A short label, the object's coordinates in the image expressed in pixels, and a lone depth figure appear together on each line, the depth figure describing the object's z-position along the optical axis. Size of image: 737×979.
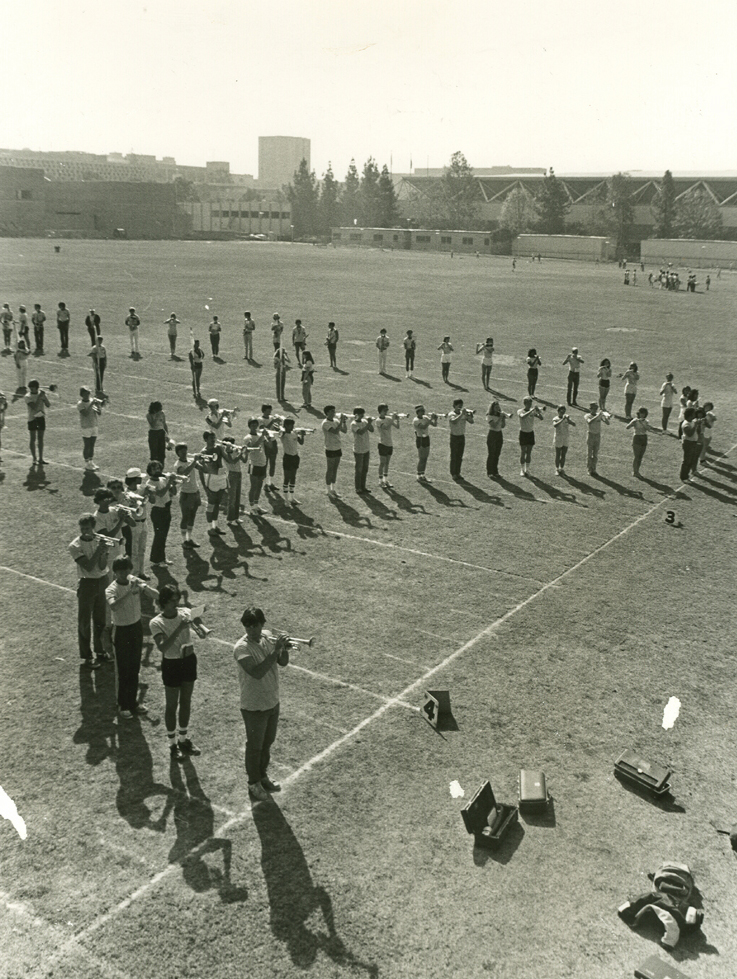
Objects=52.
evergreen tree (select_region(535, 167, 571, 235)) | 129.88
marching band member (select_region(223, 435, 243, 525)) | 16.31
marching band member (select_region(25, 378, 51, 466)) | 19.66
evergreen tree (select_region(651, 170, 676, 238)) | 117.88
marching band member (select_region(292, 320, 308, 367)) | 32.31
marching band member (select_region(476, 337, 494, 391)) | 30.20
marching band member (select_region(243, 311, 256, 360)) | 33.25
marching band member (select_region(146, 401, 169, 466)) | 19.02
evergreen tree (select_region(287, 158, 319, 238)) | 149.38
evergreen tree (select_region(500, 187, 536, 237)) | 131.25
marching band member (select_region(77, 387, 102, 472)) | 19.67
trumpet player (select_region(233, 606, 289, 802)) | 8.59
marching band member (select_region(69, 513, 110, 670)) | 11.11
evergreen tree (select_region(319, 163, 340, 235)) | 150.88
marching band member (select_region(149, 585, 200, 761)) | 9.45
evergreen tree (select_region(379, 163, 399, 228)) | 143.88
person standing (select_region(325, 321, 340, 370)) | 32.44
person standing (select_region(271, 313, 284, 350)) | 31.22
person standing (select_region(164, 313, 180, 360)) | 33.25
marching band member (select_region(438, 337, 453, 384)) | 30.83
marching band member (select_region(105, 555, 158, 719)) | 10.14
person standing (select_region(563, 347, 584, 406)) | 27.78
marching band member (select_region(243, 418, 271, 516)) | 17.16
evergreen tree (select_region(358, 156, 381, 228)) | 146.04
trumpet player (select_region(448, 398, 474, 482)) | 19.94
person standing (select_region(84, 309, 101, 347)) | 30.92
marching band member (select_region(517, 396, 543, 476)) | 20.42
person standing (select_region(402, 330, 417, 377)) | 32.31
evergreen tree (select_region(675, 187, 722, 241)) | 114.69
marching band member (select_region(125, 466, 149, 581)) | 12.99
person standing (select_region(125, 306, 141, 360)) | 33.53
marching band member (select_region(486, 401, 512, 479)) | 20.28
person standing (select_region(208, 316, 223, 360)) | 33.25
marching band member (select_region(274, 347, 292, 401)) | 27.19
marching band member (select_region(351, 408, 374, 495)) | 18.33
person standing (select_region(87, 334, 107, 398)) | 27.58
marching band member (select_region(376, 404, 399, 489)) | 19.25
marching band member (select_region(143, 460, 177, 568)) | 13.89
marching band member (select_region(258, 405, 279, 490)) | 17.97
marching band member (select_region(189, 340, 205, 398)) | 27.33
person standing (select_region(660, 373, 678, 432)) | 24.80
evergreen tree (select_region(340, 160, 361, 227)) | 153.00
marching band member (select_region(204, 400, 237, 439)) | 17.78
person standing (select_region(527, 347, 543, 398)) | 29.31
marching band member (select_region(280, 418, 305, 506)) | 17.78
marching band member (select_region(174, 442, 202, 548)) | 14.84
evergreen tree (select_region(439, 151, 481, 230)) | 148.25
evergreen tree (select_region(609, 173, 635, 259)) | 122.88
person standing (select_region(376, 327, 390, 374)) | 31.66
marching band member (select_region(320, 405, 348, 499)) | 18.11
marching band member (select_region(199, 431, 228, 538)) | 15.62
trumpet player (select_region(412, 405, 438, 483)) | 19.30
